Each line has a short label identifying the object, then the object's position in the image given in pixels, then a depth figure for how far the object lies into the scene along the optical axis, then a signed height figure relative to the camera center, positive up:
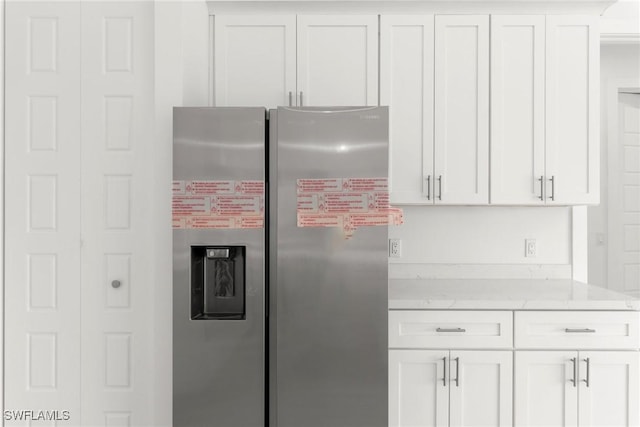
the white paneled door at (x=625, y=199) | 3.41 +0.11
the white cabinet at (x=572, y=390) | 2.40 -0.82
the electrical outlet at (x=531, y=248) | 3.04 -0.19
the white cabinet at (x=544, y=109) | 2.71 +0.57
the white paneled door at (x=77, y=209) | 2.64 +0.02
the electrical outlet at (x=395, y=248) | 3.04 -0.20
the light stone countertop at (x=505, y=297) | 2.41 -0.40
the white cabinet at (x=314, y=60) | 2.73 +0.83
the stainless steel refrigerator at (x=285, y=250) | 2.20 -0.15
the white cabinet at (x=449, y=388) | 2.42 -0.82
